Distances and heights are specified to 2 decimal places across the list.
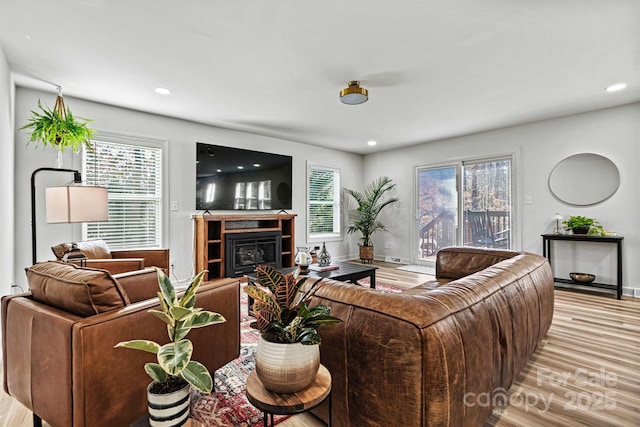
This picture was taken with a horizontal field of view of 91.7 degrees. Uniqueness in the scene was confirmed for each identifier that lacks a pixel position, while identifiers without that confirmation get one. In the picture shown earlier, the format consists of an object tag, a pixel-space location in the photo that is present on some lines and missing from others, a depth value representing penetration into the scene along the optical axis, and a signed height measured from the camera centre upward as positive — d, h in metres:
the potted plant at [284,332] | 1.02 -0.40
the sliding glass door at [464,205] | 4.87 +0.16
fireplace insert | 4.45 -0.54
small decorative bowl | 3.87 -0.80
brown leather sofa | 1.03 -0.51
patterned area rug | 1.55 -1.02
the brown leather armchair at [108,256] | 2.45 -0.38
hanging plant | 2.54 +0.72
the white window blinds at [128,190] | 3.66 +0.34
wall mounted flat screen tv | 4.47 +0.58
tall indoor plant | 6.22 +0.09
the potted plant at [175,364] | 0.95 -0.45
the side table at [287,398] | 0.97 -0.59
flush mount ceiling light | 3.01 +1.19
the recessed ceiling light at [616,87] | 3.17 +1.32
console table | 3.62 -0.36
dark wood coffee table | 2.96 -0.59
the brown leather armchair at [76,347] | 1.14 -0.52
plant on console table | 3.88 -0.14
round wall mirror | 3.95 +0.46
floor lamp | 2.14 +0.09
